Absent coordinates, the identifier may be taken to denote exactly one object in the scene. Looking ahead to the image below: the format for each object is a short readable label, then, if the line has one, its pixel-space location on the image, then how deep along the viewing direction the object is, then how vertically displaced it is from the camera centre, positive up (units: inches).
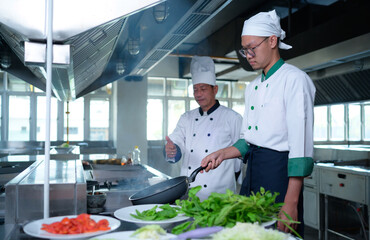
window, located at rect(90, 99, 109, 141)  414.3 +5.9
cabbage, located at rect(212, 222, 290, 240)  32.9 -10.4
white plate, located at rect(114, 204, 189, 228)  42.3 -11.8
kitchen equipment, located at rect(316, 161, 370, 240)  157.1 -27.7
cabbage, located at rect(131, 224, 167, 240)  36.4 -11.4
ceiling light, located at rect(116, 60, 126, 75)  134.4 +22.6
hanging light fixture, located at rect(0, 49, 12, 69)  93.4 +18.2
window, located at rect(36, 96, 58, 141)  393.4 +5.2
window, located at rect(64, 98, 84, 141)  408.2 +4.4
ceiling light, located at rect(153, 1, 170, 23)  82.3 +27.2
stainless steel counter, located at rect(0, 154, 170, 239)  55.4 -11.9
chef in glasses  58.1 +0.5
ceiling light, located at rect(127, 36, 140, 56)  108.4 +25.3
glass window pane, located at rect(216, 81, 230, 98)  479.2 +48.9
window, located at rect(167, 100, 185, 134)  458.0 +20.2
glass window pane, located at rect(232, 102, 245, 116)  483.2 +27.1
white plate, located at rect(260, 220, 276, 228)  40.3 -11.4
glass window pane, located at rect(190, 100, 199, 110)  469.0 +28.9
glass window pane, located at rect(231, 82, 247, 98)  481.4 +50.5
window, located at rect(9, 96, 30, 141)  384.8 +4.9
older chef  99.8 -1.9
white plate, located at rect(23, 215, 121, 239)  36.2 -11.5
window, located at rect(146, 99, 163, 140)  451.8 +5.4
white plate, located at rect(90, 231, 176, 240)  36.6 -12.0
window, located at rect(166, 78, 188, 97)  463.2 +51.5
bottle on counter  200.2 -20.0
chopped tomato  37.9 -11.3
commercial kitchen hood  42.7 +17.5
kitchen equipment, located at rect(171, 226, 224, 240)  34.0 -10.6
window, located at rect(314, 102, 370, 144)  376.8 +3.7
